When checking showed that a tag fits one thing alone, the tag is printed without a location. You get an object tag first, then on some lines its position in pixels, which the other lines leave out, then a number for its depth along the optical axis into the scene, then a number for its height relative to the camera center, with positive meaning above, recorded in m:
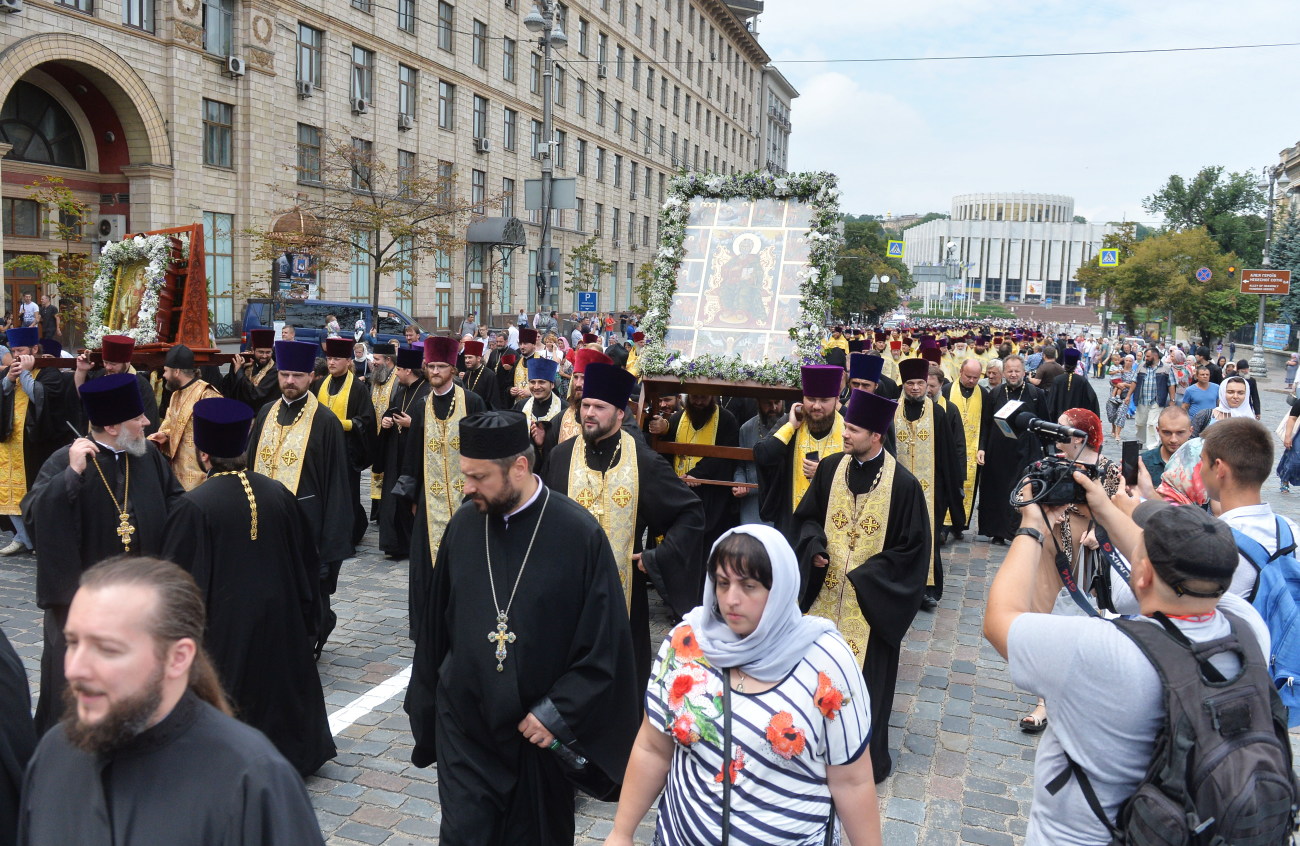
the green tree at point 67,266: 17.23 +0.64
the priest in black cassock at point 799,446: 6.67 -0.75
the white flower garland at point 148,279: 10.65 +0.29
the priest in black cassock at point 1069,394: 13.48 -0.65
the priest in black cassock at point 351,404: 10.08 -0.87
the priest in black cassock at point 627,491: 5.70 -0.89
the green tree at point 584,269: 40.69 +2.20
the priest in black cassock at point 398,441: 9.90 -1.24
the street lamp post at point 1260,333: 36.96 +0.63
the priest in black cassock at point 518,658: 3.78 -1.22
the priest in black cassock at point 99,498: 5.14 -0.99
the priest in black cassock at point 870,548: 5.59 -1.15
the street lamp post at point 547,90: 20.88 +4.83
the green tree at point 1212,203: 64.31 +10.32
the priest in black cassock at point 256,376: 11.04 -0.69
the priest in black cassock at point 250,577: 4.88 -1.26
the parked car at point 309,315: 25.17 -0.04
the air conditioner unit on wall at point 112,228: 26.92 +1.95
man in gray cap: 2.57 -0.77
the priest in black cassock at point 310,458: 6.97 -0.99
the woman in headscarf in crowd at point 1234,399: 11.23 -0.54
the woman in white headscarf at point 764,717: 2.81 -1.03
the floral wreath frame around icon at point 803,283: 7.14 +0.43
